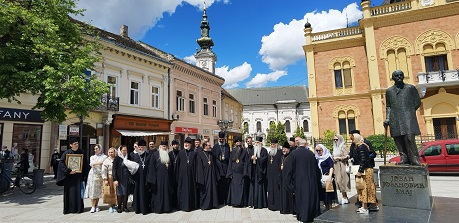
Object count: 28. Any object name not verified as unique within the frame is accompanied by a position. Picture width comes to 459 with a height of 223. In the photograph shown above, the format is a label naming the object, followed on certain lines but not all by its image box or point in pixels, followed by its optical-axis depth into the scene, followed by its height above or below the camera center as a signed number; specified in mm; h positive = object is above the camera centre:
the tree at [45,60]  9266 +2956
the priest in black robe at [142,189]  7446 -1225
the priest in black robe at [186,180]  7727 -1063
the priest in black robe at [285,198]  7105 -1500
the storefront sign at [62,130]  14875 +768
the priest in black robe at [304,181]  6270 -981
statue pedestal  5441 -1001
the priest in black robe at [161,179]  7484 -992
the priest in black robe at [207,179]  7902 -1083
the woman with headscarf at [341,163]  7492 -687
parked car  12836 -925
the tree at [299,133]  39881 +803
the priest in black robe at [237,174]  8094 -980
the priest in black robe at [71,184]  7461 -1051
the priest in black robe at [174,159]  7934 -483
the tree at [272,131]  43594 +1283
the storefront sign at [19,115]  13439 +1523
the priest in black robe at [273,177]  7595 -1037
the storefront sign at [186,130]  23475 +980
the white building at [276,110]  58188 +6133
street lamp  26578 +1505
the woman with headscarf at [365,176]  5609 -792
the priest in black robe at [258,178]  7934 -1095
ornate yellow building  22531 +6285
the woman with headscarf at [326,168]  7121 -770
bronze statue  5895 +396
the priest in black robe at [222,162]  8516 -655
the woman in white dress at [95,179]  7668 -977
